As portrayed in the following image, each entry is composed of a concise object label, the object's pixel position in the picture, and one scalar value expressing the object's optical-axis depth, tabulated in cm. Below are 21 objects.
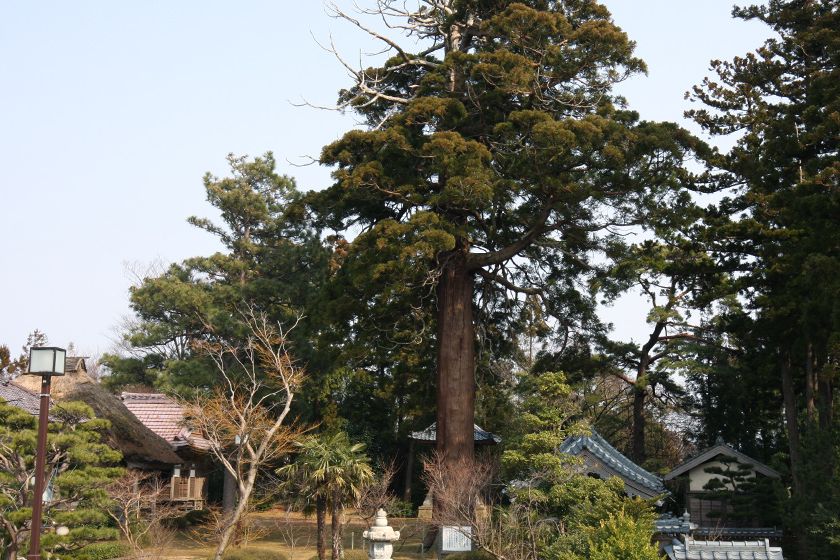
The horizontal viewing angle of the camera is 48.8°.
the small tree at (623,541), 1309
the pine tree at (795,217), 1773
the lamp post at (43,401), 1147
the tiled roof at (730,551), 1415
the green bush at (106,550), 2006
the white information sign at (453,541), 1969
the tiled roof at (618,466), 2259
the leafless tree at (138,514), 1892
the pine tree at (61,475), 1653
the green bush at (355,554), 2055
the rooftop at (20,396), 2250
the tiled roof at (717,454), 2500
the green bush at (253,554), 2035
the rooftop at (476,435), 2848
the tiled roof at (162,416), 2989
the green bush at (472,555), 1816
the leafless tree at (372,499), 2066
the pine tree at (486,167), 2056
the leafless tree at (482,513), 1638
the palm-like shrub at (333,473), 1892
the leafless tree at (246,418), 1850
